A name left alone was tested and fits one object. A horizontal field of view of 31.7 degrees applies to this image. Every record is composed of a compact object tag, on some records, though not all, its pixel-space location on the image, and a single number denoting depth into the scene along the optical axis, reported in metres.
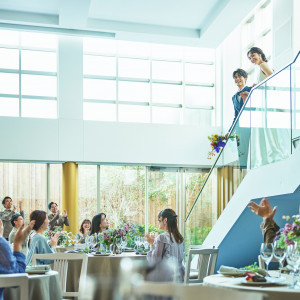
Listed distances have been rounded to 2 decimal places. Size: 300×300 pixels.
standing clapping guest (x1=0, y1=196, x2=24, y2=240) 12.33
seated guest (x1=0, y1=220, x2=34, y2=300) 4.10
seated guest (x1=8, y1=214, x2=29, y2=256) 8.92
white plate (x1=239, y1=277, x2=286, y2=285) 3.40
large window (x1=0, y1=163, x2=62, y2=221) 13.88
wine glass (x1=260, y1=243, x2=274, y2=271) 3.57
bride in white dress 6.25
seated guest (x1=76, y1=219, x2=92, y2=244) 11.22
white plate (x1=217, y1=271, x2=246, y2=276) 3.98
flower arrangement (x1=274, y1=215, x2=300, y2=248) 3.79
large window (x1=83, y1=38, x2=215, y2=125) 14.84
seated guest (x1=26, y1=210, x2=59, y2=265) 5.71
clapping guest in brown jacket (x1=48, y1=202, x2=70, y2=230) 12.42
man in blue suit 7.43
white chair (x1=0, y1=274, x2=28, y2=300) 3.69
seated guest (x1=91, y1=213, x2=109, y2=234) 8.62
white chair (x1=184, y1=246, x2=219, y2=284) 5.73
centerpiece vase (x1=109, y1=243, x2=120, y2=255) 7.23
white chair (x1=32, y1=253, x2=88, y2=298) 5.14
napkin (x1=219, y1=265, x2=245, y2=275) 4.01
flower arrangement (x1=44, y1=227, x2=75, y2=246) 8.49
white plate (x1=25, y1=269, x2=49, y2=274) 4.42
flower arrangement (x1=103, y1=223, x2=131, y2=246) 7.28
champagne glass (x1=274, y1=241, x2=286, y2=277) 3.57
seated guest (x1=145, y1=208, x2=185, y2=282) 5.94
